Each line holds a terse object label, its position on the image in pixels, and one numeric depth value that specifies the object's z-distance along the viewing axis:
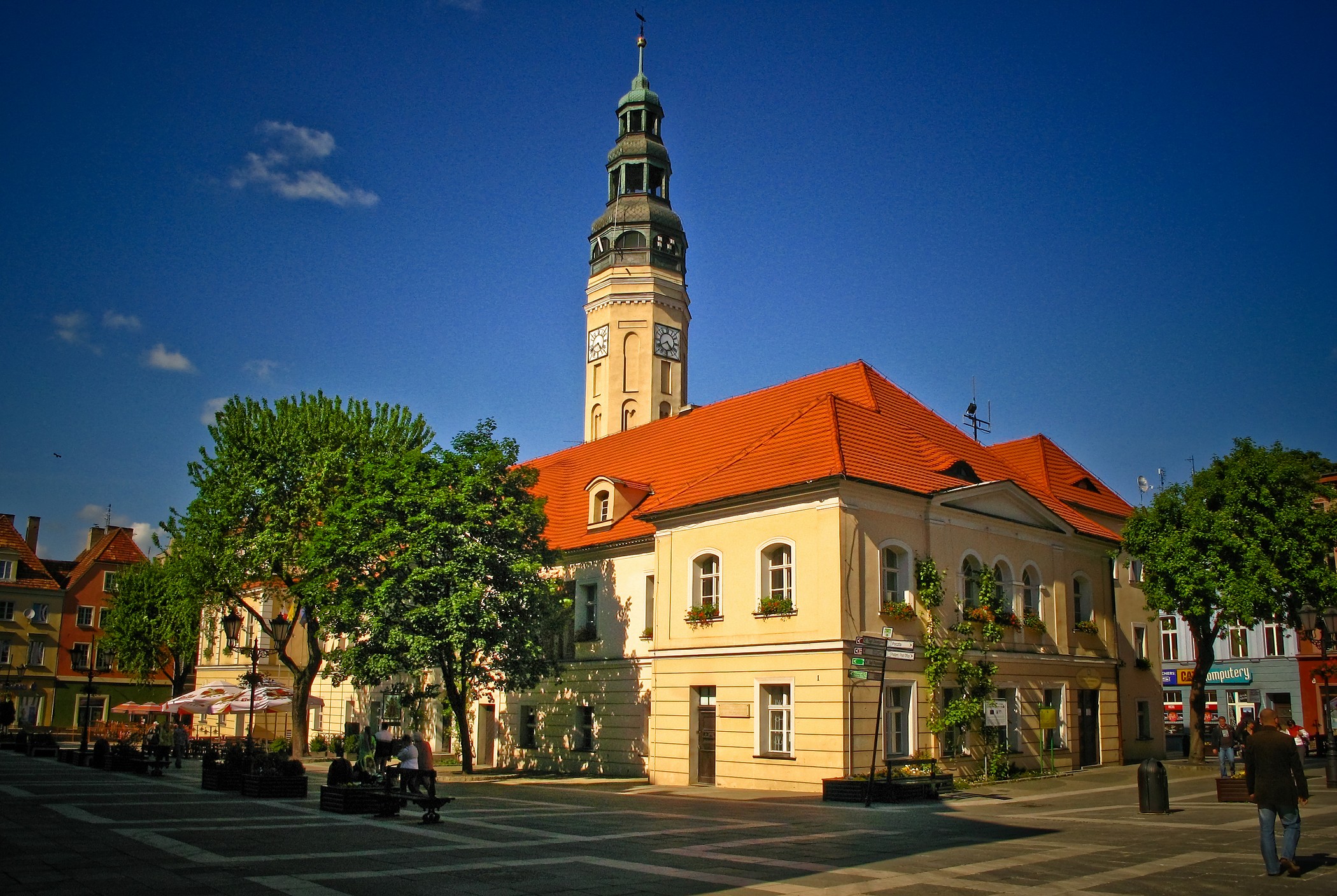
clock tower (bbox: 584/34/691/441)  55.38
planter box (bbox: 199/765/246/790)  22.92
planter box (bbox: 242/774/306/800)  21.64
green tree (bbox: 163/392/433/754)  35.94
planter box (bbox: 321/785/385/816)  18.39
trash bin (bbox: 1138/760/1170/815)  18.72
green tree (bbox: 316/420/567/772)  28.78
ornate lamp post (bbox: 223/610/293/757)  26.53
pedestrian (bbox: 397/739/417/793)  18.92
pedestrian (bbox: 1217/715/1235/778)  23.16
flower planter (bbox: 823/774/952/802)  21.75
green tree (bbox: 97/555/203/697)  60.47
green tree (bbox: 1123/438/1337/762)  29.19
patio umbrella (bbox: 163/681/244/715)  40.00
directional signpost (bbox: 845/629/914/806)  20.52
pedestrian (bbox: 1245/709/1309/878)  11.86
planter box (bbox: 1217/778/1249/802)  20.03
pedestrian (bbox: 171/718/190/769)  33.59
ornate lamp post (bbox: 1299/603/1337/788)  23.23
